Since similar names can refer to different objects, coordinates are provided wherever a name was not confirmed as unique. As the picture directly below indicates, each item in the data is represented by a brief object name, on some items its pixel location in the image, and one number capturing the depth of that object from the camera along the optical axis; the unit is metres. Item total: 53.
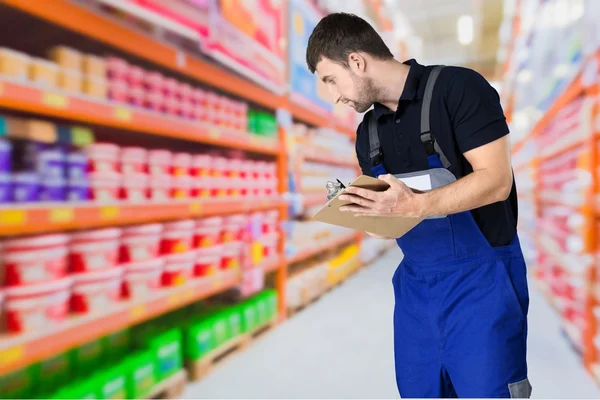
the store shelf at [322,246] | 4.22
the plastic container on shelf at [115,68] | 2.18
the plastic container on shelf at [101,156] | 2.07
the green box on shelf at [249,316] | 3.24
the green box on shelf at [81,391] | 1.89
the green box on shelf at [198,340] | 2.70
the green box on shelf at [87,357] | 2.25
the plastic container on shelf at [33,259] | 1.72
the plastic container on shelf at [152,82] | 2.39
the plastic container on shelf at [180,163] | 2.61
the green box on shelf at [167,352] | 2.43
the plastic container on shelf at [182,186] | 2.60
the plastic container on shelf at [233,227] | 3.07
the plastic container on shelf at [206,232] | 2.84
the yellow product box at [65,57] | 1.92
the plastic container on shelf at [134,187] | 2.26
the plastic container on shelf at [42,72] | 1.78
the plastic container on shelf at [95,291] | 2.00
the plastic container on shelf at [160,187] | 2.43
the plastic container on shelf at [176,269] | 2.56
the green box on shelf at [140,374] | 2.22
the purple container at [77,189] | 1.94
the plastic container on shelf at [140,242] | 2.30
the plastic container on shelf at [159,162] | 2.42
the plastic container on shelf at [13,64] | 1.64
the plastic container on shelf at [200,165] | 2.78
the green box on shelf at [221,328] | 2.91
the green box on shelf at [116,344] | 2.47
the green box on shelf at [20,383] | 1.96
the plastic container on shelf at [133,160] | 2.25
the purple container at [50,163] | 1.84
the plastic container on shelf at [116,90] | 2.17
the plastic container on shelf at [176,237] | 2.58
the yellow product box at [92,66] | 2.03
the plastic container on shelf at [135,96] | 2.29
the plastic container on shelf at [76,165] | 1.96
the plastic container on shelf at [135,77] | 2.28
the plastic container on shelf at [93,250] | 2.01
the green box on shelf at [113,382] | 2.05
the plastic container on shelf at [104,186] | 2.07
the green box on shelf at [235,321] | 3.08
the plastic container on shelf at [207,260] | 2.82
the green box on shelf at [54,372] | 2.08
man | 1.10
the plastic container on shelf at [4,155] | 1.66
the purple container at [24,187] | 1.73
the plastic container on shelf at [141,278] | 2.28
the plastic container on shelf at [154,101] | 2.40
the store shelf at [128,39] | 1.80
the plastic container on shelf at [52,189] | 1.85
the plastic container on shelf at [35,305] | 1.71
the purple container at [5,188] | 1.65
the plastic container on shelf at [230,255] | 3.06
